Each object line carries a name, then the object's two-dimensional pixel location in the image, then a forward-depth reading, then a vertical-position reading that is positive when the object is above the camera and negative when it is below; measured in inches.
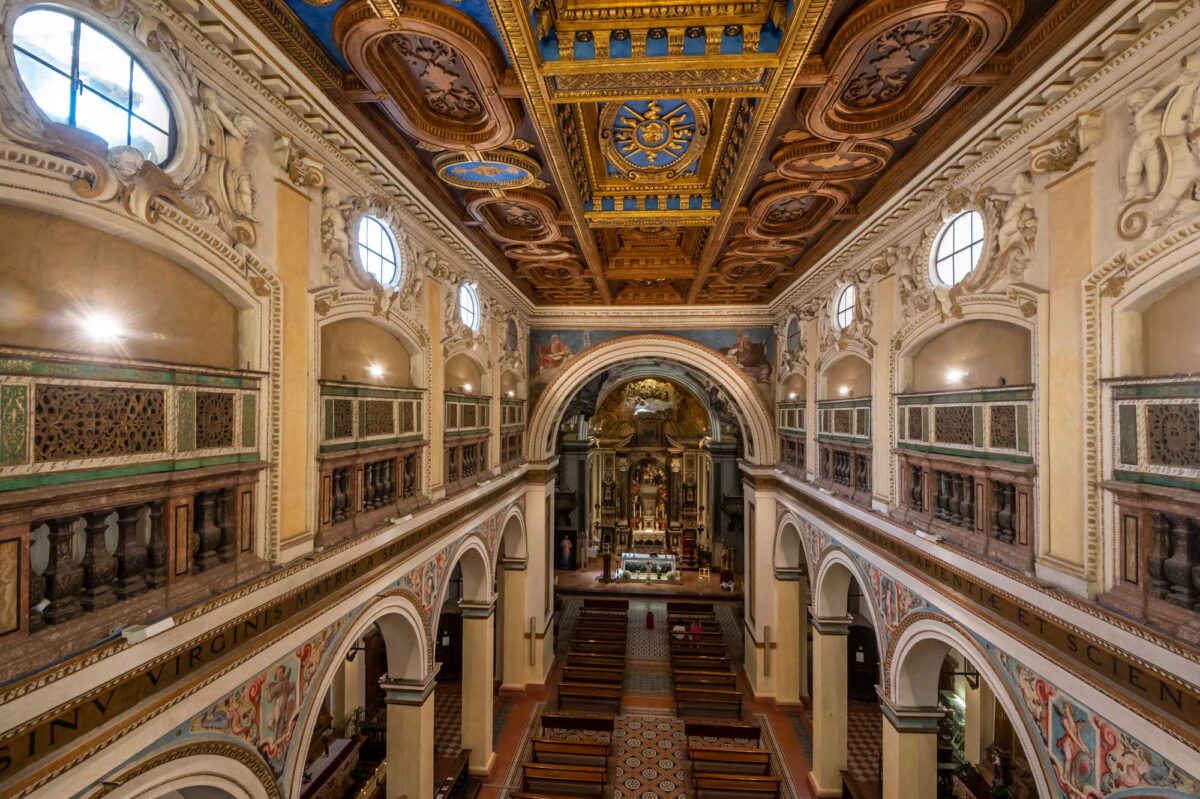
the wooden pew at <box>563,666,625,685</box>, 600.4 -277.5
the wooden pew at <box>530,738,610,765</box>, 456.8 -272.5
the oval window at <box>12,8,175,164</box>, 116.5 +73.5
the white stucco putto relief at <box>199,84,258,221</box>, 159.5 +74.5
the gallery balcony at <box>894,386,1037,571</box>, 203.8 -22.5
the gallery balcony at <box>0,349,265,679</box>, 113.4 -19.6
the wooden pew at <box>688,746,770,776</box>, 436.1 -265.7
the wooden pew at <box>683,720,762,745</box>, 492.7 -275.4
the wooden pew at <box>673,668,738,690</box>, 587.8 -275.1
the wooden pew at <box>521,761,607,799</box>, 421.1 -271.1
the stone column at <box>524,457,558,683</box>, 594.5 -155.1
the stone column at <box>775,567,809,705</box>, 550.0 -218.8
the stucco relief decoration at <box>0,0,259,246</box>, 110.4 +60.8
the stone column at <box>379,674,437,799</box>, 310.7 -179.9
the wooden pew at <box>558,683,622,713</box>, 563.8 -281.3
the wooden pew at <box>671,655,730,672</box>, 628.8 -277.5
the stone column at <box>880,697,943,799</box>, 291.7 -173.4
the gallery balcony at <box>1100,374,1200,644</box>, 140.2 -22.5
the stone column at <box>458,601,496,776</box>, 442.9 -210.5
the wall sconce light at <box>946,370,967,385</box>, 249.1 +16.9
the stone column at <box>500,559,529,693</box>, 567.2 -218.6
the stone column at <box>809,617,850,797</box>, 417.7 -213.2
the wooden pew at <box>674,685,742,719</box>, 555.5 -283.3
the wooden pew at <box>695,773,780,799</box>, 402.0 -264.4
